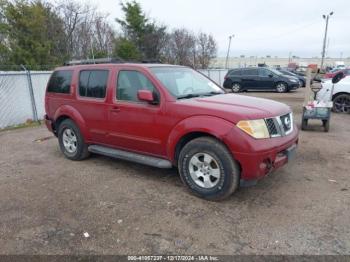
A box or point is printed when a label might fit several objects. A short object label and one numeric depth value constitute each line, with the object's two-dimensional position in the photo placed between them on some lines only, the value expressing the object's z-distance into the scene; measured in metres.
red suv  3.96
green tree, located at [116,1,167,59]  25.53
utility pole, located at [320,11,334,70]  43.70
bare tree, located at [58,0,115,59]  23.20
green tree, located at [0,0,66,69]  15.14
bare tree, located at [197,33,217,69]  35.62
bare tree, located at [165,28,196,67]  31.77
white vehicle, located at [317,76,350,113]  10.80
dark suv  20.30
